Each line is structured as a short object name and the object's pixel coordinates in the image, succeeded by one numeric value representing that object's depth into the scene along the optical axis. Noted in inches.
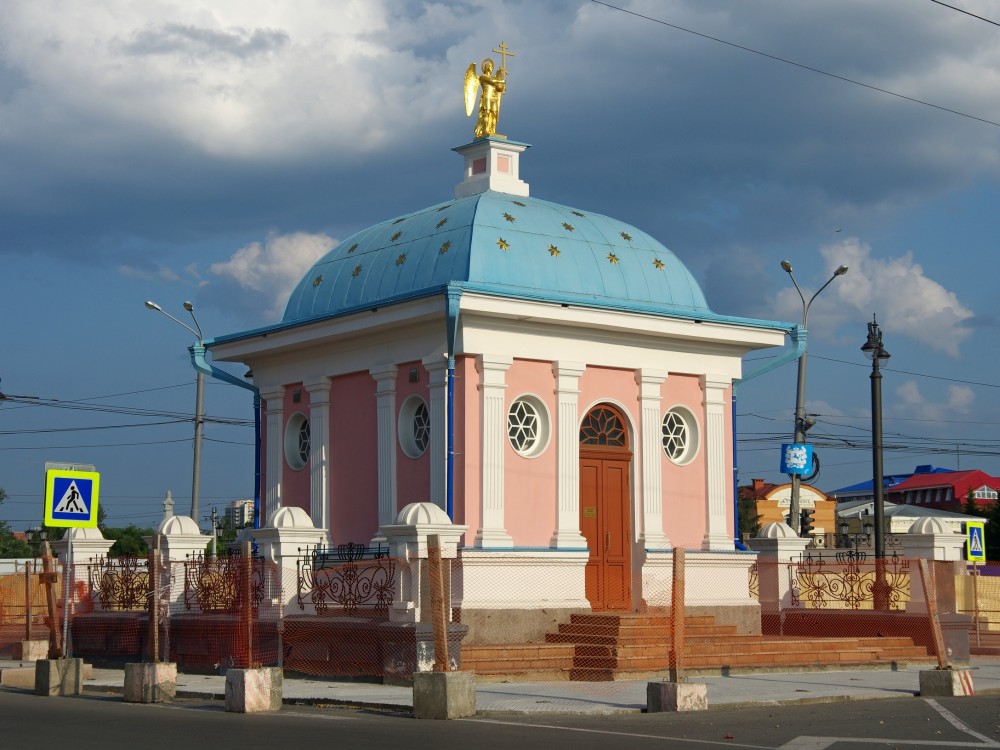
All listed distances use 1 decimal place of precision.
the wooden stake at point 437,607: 605.3
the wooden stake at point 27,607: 932.1
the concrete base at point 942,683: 693.9
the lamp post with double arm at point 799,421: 1248.8
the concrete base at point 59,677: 729.0
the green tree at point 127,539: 2881.4
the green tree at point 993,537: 2573.8
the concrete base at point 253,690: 632.4
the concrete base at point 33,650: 952.9
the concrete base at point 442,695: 594.9
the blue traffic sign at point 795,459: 1206.3
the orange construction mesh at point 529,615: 750.5
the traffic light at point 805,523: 1393.9
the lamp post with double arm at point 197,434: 1441.9
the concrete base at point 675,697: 615.5
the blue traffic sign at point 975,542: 953.5
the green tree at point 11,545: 2864.2
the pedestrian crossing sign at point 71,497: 751.7
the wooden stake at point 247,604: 642.2
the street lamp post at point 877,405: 1135.6
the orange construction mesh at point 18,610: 962.7
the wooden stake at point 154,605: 697.6
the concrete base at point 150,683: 684.1
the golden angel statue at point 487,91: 1007.0
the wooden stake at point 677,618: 624.7
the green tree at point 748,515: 3095.5
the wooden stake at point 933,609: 710.5
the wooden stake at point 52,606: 737.6
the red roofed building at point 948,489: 3912.4
